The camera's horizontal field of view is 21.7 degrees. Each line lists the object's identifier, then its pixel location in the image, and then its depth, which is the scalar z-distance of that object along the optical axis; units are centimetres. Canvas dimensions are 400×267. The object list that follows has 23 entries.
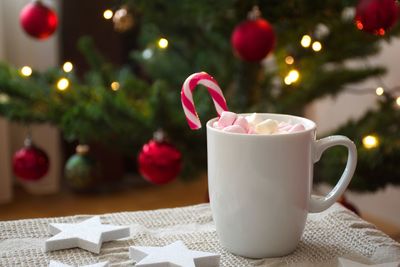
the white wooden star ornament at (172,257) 96
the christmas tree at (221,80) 138
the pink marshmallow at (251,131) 99
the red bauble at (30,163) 143
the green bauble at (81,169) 147
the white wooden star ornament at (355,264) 97
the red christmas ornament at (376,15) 123
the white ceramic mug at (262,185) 97
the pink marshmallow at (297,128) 98
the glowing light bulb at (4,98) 145
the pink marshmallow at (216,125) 100
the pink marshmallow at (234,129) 98
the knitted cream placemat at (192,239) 99
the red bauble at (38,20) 142
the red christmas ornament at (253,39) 133
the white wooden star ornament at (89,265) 96
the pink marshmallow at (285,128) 99
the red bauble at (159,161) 135
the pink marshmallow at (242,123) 99
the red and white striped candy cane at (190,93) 102
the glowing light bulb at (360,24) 125
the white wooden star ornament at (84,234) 100
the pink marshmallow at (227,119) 100
